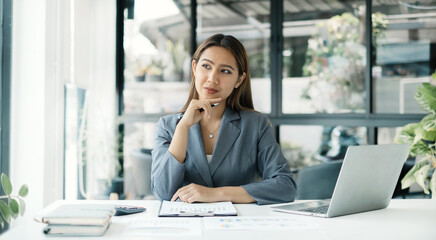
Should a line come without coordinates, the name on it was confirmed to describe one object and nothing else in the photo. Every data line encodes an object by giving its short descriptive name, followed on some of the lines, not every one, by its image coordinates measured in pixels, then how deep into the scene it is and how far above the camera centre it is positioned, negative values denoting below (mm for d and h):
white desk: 1209 -327
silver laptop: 1391 -212
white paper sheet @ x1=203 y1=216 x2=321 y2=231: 1292 -322
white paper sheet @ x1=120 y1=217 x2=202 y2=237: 1221 -319
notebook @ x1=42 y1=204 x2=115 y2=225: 1184 -268
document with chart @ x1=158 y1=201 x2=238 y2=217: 1436 -314
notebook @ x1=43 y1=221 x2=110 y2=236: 1183 -304
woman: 1886 -86
